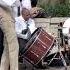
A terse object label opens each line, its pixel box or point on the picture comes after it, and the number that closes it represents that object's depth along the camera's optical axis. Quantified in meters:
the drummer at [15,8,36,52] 9.17
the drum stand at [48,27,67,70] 9.19
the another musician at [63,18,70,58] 9.64
